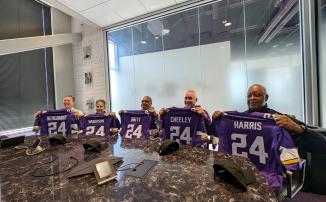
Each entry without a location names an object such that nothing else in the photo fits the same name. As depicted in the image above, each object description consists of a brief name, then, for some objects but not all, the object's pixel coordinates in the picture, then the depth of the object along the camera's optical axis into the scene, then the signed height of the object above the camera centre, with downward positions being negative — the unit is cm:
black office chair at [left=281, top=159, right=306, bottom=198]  130 -64
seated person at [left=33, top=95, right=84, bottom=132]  263 -18
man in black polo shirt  133 -22
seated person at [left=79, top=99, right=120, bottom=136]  252 -31
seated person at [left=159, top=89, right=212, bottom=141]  195 -21
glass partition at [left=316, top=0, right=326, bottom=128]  263 +53
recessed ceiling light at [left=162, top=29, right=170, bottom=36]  390 +138
